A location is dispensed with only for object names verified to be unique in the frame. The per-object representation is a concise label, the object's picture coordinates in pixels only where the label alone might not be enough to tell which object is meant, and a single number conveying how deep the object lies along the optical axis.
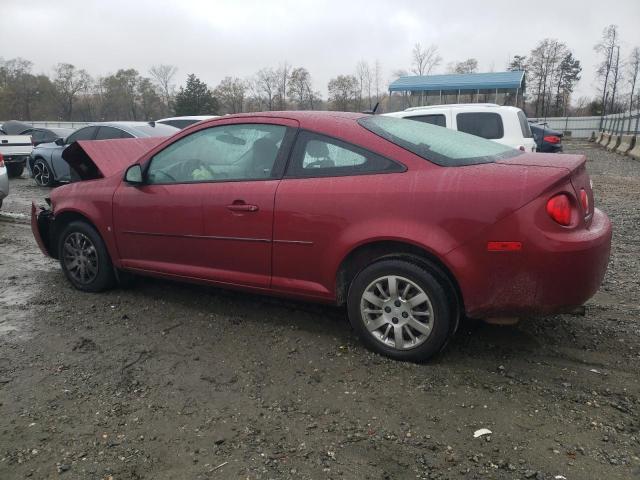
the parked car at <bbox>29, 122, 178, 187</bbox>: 10.33
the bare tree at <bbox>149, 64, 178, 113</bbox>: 71.31
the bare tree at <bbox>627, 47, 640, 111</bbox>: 49.66
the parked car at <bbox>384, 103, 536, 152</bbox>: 8.48
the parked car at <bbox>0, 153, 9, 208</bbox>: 8.69
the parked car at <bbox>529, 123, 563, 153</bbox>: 17.50
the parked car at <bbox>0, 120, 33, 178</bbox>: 14.22
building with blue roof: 37.53
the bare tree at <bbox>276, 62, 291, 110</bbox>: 65.56
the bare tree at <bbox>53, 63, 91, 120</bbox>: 69.50
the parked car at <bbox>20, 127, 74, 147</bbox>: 16.67
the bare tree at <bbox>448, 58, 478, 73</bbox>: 68.87
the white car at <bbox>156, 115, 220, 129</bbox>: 12.92
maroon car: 2.86
